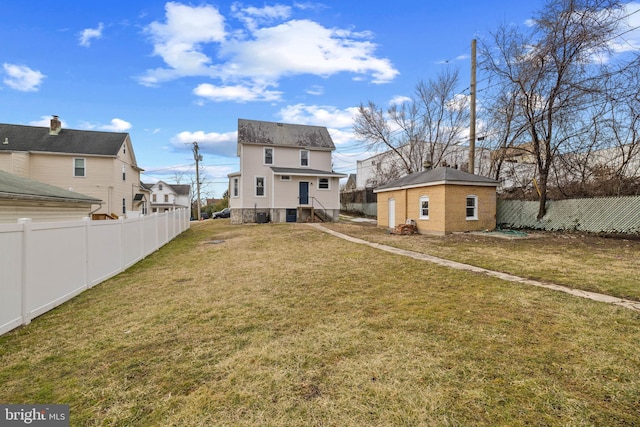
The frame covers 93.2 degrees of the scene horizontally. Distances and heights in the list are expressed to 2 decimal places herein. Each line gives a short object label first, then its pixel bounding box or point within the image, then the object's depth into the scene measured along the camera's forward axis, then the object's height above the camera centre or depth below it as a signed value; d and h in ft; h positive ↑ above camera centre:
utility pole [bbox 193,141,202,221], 105.29 +19.90
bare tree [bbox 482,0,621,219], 43.91 +22.87
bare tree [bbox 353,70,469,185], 84.07 +25.55
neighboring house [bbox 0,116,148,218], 70.49 +12.89
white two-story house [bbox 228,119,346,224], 78.18 +8.53
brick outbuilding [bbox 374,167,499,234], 50.01 +1.73
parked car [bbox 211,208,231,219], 120.88 -1.11
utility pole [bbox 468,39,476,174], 51.88 +17.83
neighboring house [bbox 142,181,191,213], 183.83 +10.23
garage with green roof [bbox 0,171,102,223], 28.58 +1.15
